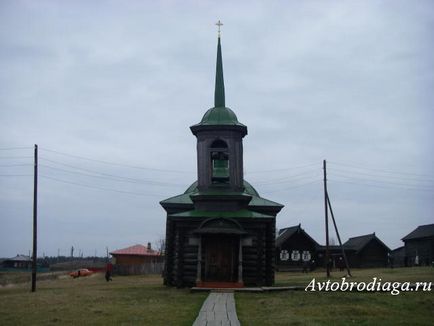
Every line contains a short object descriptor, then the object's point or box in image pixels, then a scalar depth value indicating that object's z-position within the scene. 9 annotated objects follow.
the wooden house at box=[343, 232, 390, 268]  64.75
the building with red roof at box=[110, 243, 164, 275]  78.38
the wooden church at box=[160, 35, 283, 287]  27.28
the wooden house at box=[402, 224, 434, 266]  64.94
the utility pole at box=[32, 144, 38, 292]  30.95
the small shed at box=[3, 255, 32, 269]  117.46
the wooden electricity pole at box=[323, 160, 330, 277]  39.66
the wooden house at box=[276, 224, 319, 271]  58.47
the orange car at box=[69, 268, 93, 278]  57.09
